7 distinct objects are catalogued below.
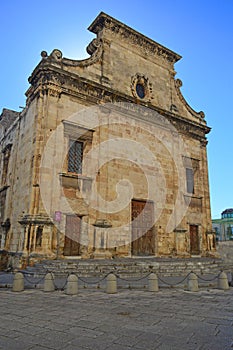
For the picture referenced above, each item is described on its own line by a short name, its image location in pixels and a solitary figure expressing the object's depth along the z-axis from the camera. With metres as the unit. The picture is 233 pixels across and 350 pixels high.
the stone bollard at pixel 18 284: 8.92
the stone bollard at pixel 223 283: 9.93
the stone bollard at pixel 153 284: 9.21
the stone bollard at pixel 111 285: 8.73
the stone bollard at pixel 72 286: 8.43
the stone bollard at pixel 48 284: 8.82
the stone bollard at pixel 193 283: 9.41
